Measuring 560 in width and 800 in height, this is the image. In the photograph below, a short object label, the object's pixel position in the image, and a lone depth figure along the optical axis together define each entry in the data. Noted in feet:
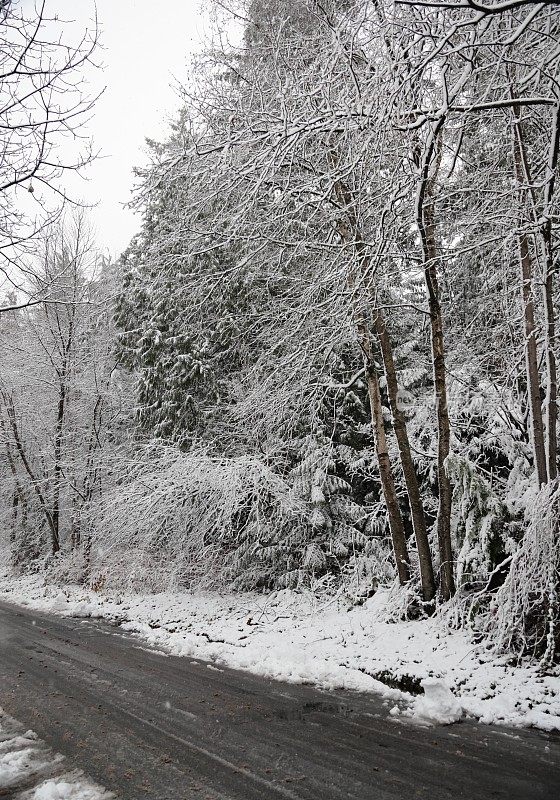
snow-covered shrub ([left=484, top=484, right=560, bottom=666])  17.99
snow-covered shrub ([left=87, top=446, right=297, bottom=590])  36.94
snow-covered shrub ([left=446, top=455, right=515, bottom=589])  23.48
